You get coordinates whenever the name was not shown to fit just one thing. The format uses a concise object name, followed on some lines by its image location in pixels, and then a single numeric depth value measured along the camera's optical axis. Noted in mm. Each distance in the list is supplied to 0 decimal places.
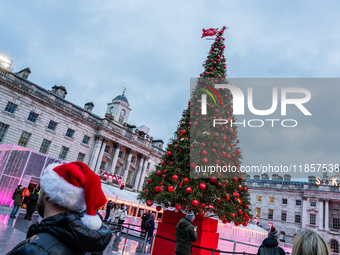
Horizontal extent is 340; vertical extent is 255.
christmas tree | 6977
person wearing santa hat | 1615
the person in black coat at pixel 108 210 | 16275
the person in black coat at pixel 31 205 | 11875
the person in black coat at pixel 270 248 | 4012
